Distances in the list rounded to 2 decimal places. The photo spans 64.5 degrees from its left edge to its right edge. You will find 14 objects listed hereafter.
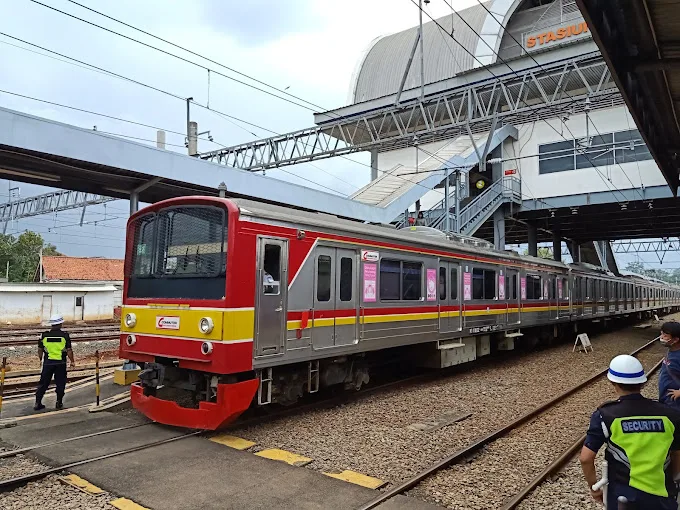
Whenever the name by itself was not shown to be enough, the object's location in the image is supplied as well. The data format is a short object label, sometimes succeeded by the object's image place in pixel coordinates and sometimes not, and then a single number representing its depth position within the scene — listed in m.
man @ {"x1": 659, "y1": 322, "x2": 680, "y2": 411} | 4.61
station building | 23.27
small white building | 25.48
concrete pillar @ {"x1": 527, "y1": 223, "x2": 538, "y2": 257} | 29.70
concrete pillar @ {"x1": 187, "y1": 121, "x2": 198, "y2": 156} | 21.48
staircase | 23.45
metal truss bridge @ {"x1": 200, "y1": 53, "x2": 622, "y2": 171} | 17.60
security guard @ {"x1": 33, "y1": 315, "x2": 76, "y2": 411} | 8.14
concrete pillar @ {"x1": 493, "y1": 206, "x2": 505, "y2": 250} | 26.31
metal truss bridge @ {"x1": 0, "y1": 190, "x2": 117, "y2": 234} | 29.19
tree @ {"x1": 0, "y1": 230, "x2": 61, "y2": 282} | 51.72
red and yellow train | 6.74
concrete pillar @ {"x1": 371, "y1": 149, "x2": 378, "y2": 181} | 34.41
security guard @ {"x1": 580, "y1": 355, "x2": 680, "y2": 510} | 2.87
